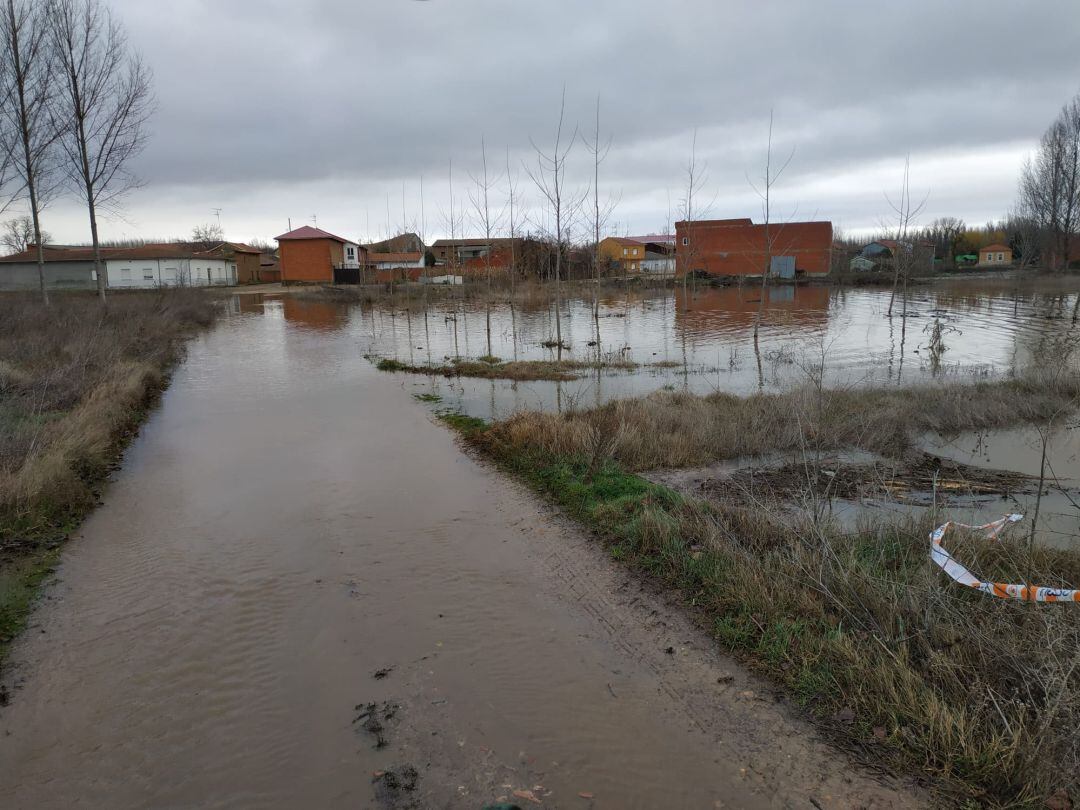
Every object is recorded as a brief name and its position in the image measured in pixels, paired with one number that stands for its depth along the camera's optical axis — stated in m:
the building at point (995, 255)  84.56
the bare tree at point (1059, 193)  50.94
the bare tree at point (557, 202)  18.62
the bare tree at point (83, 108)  22.67
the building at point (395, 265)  68.41
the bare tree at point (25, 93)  20.39
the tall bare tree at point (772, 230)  64.28
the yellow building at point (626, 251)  85.56
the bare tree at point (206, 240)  83.76
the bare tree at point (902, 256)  32.56
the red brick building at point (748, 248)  64.19
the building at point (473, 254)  62.26
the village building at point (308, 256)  62.99
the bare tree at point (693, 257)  59.76
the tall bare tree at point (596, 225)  19.50
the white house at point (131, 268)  56.84
